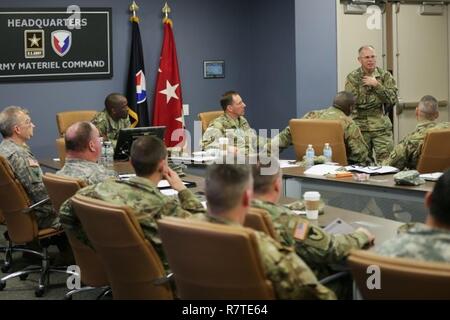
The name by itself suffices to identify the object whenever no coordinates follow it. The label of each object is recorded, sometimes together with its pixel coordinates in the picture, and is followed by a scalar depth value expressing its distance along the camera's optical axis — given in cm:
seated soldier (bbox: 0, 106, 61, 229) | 530
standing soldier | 805
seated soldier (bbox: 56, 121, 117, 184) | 465
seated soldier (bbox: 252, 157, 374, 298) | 319
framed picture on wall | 948
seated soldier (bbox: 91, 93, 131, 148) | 755
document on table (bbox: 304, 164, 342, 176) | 553
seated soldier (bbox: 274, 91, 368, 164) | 638
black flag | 877
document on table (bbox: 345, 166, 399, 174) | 542
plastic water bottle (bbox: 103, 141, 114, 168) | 647
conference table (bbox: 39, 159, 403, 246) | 357
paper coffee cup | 386
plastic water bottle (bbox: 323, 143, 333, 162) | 614
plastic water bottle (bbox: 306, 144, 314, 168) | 604
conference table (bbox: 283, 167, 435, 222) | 480
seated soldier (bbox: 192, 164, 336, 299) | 263
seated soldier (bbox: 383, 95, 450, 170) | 578
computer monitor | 616
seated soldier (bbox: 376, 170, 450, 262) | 242
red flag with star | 897
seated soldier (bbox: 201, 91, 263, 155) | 693
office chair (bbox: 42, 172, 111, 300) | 417
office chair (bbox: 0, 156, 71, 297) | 518
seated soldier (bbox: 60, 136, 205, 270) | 356
